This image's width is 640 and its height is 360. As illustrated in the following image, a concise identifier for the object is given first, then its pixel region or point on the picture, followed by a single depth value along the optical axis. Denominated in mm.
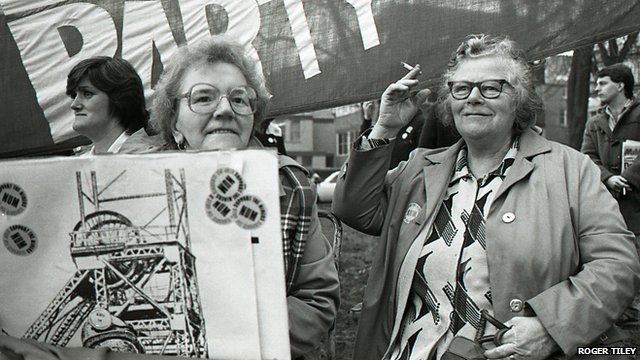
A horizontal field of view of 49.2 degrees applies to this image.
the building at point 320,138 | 49938
